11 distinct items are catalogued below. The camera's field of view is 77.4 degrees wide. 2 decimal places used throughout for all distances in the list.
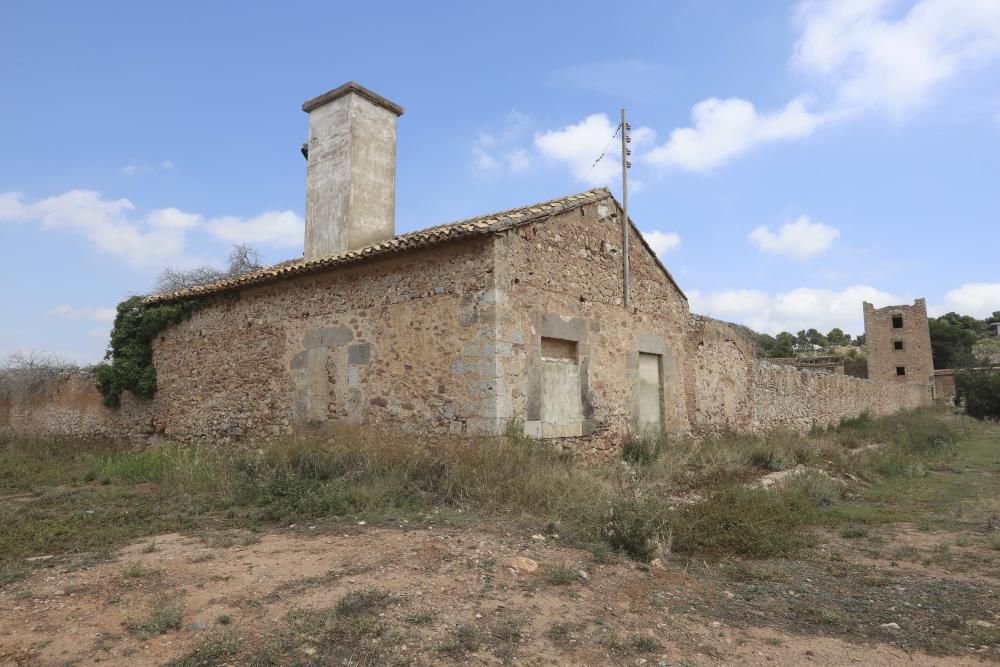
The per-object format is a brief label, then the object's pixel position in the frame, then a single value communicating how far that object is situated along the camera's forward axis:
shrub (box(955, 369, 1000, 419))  24.59
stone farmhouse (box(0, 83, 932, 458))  8.23
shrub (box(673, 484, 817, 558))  5.55
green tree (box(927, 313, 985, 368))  51.19
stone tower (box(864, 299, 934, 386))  39.06
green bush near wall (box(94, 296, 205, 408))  12.33
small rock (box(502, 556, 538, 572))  4.64
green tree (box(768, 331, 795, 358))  54.95
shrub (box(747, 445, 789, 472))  10.06
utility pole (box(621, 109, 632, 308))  10.42
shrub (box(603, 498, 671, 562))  5.15
